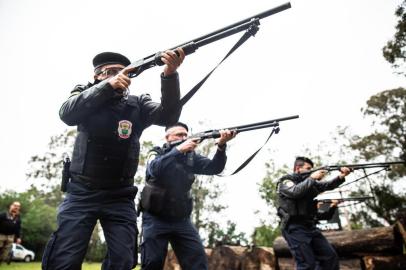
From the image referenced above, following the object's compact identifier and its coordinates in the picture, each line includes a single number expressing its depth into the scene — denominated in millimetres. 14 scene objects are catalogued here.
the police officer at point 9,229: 9852
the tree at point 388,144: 22125
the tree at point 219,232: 23688
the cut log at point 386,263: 6344
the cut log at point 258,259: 7781
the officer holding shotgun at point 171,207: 3668
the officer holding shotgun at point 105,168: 2418
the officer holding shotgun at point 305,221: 4895
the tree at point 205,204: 29172
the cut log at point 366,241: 6648
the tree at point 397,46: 12844
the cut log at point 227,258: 7793
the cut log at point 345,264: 6902
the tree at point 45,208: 30705
